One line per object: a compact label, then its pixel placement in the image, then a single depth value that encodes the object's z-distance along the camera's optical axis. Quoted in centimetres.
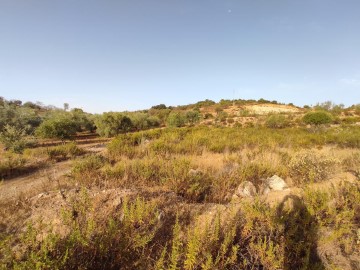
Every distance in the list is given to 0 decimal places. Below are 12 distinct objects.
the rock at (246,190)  433
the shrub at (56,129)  1644
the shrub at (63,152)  934
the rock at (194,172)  513
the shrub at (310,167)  507
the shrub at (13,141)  1002
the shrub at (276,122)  2433
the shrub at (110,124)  2175
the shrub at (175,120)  2891
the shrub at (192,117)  3162
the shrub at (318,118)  2326
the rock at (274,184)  469
